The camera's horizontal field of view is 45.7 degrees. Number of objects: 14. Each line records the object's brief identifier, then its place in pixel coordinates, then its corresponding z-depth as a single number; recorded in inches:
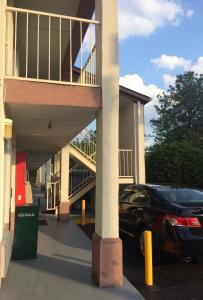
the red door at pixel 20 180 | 296.7
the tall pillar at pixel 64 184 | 349.0
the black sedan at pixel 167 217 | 161.9
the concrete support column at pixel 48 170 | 622.4
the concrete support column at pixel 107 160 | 148.4
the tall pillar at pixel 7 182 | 171.9
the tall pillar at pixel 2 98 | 143.2
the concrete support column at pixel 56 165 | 486.6
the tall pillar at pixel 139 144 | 391.1
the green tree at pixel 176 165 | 427.2
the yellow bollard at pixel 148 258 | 148.1
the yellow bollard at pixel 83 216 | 328.8
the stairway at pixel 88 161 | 394.5
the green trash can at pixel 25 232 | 192.5
